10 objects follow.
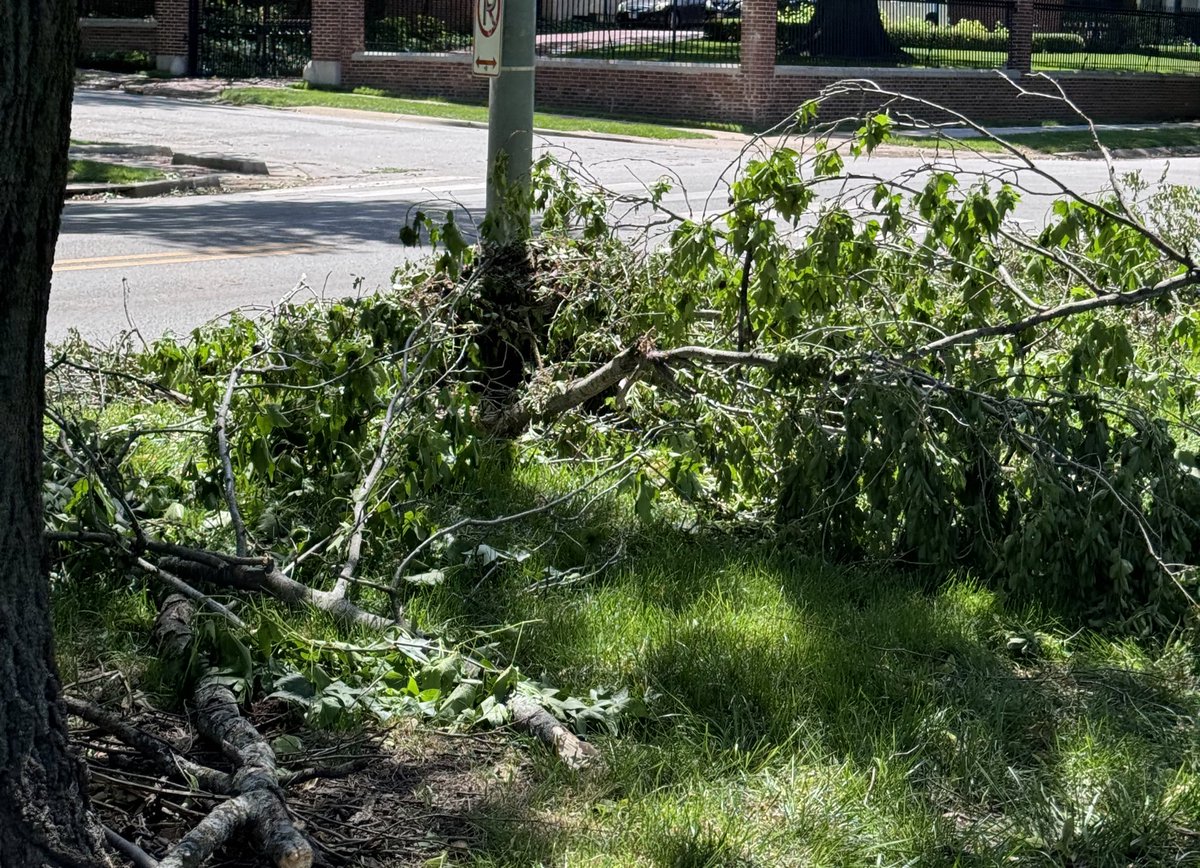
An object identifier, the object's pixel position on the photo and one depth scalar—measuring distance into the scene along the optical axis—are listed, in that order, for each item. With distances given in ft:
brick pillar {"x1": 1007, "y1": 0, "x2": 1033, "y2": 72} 107.55
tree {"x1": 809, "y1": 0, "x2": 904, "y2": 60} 99.76
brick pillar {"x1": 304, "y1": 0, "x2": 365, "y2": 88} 108.78
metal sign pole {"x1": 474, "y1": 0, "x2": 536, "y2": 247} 21.08
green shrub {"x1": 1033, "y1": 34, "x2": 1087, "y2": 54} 125.59
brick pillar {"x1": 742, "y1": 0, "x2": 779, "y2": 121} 92.38
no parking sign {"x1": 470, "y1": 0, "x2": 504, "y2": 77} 21.40
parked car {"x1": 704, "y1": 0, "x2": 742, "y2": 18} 103.30
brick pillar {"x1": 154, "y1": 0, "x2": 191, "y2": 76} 117.60
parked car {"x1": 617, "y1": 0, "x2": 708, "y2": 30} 104.52
